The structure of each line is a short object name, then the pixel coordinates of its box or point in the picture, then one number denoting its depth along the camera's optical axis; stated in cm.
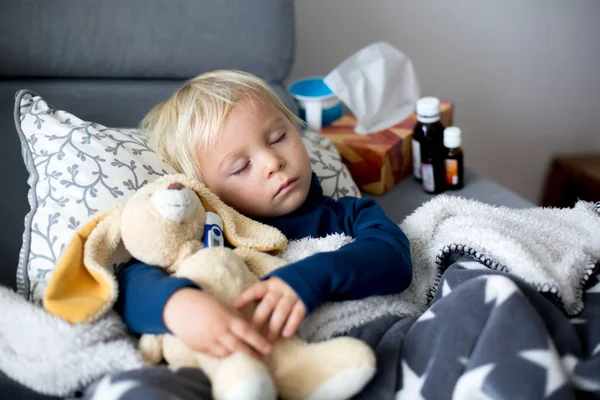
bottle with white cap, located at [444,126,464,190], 128
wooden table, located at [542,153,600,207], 198
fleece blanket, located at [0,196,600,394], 73
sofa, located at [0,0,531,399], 131
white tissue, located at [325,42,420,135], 151
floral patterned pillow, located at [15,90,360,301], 92
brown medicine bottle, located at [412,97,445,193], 132
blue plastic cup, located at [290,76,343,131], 153
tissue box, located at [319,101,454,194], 136
